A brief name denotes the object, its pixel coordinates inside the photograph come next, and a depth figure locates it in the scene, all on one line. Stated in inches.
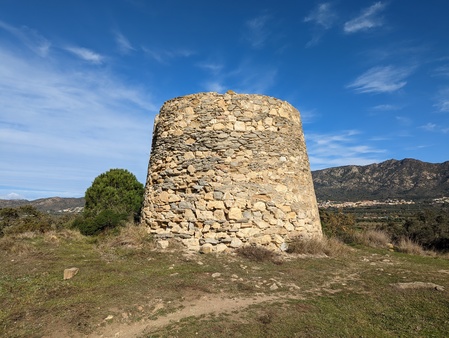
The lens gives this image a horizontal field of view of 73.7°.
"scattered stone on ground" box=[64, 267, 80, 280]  234.5
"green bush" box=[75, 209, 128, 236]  439.5
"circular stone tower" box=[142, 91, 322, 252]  335.0
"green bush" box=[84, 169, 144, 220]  681.6
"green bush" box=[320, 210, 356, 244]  536.1
